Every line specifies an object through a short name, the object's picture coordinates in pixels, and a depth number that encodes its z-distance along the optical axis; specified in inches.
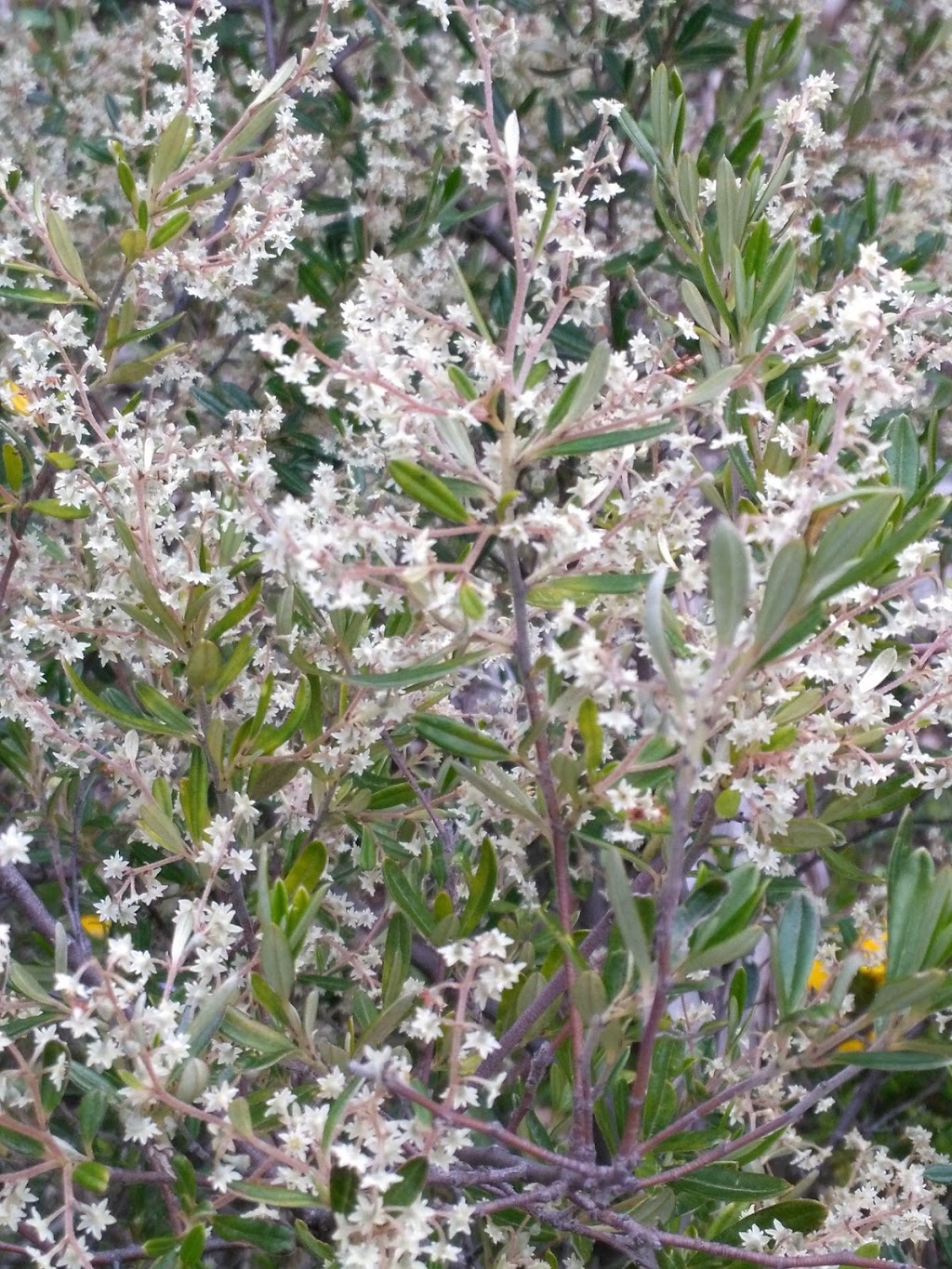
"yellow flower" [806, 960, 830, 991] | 40.8
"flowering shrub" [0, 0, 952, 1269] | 20.8
